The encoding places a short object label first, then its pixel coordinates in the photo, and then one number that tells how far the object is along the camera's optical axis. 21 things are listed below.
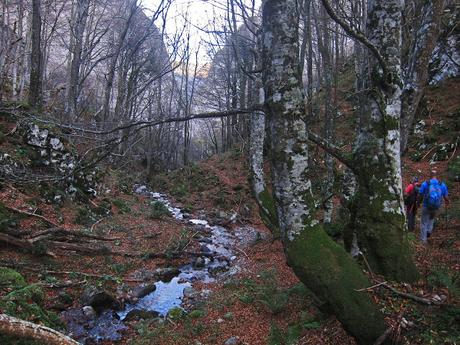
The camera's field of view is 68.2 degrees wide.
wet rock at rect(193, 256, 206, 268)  10.06
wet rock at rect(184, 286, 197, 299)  7.89
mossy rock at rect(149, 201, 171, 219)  14.87
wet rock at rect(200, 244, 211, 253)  11.10
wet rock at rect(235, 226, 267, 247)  11.95
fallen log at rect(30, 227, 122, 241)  8.67
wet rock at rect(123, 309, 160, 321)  6.80
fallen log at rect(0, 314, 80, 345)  2.71
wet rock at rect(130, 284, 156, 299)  7.82
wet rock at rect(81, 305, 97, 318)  6.62
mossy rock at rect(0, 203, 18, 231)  8.25
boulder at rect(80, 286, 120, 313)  6.91
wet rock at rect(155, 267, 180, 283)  8.98
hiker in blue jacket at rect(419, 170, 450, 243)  8.04
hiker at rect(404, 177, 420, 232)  9.51
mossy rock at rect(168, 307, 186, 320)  6.72
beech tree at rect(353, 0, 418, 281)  4.17
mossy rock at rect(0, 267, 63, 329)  4.54
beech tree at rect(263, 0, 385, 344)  3.82
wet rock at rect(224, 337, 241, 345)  5.43
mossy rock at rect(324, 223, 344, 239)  8.89
